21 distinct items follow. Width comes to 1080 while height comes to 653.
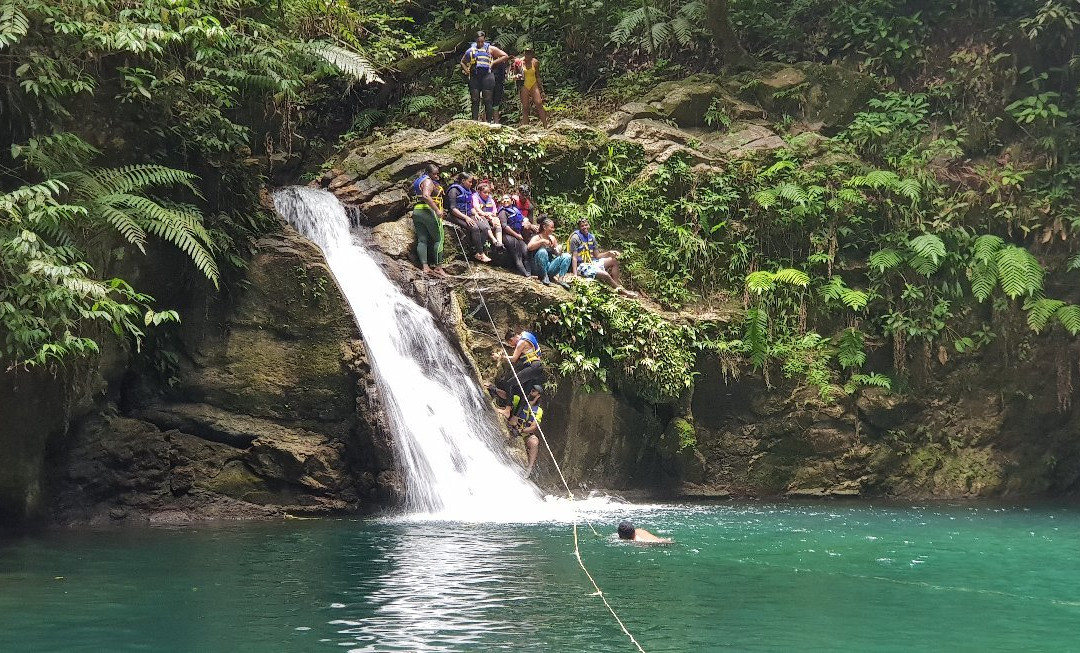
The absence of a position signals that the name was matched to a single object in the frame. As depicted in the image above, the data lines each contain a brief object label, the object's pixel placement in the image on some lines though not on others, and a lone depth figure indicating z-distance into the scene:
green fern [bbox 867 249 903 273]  18.12
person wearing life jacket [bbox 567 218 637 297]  17.47
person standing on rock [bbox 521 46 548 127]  19.81
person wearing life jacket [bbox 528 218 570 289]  17.05
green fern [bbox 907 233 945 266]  17.84
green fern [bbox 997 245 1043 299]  17.22
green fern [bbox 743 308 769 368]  17.28
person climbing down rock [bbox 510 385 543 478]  15.16
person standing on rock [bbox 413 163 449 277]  16.08
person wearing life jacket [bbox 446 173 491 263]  16.64
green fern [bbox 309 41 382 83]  14.26
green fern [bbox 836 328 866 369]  17.48
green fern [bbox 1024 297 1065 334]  17.22
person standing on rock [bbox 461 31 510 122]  19.80
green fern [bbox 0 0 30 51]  11.15
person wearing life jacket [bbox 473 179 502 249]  16.88
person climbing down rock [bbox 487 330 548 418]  15.34
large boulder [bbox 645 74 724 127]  20.58
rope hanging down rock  15.16
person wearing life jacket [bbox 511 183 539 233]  17.31
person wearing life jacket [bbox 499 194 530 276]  16.94
